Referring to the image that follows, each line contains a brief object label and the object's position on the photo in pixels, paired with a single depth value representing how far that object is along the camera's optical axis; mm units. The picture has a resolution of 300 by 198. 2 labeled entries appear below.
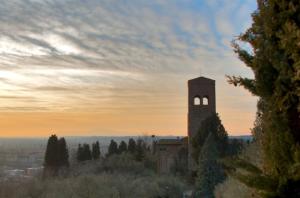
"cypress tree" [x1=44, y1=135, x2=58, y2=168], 41344
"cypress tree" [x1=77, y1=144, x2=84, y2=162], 45091
